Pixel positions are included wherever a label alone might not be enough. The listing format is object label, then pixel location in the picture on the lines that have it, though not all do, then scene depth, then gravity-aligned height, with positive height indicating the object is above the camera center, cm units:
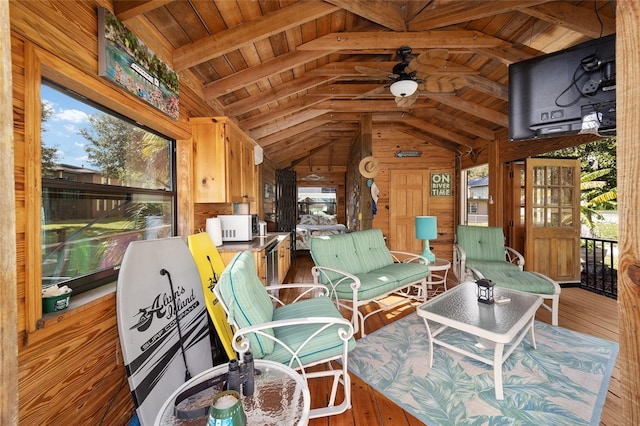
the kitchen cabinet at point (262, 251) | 279 -46
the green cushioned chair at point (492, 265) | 291 -75
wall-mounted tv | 183 +85
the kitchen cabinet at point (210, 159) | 266 +51
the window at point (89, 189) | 133 +14
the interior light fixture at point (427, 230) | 384 -29
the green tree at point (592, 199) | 714 +22
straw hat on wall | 525 +81
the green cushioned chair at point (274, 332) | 153 -73
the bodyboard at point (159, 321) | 133 -63
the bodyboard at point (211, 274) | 197 -52
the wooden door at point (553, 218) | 446 -17
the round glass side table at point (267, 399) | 106 -80
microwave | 326 -19
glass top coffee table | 186 -84
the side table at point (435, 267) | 362 -77
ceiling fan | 266 +140
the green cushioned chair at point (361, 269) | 277 -70
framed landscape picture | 148 +91
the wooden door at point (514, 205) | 484 +5
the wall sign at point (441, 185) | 614 +53
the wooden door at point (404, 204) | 614 +12
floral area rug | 173 -127
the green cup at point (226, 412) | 88 -65
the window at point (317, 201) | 875 +29
